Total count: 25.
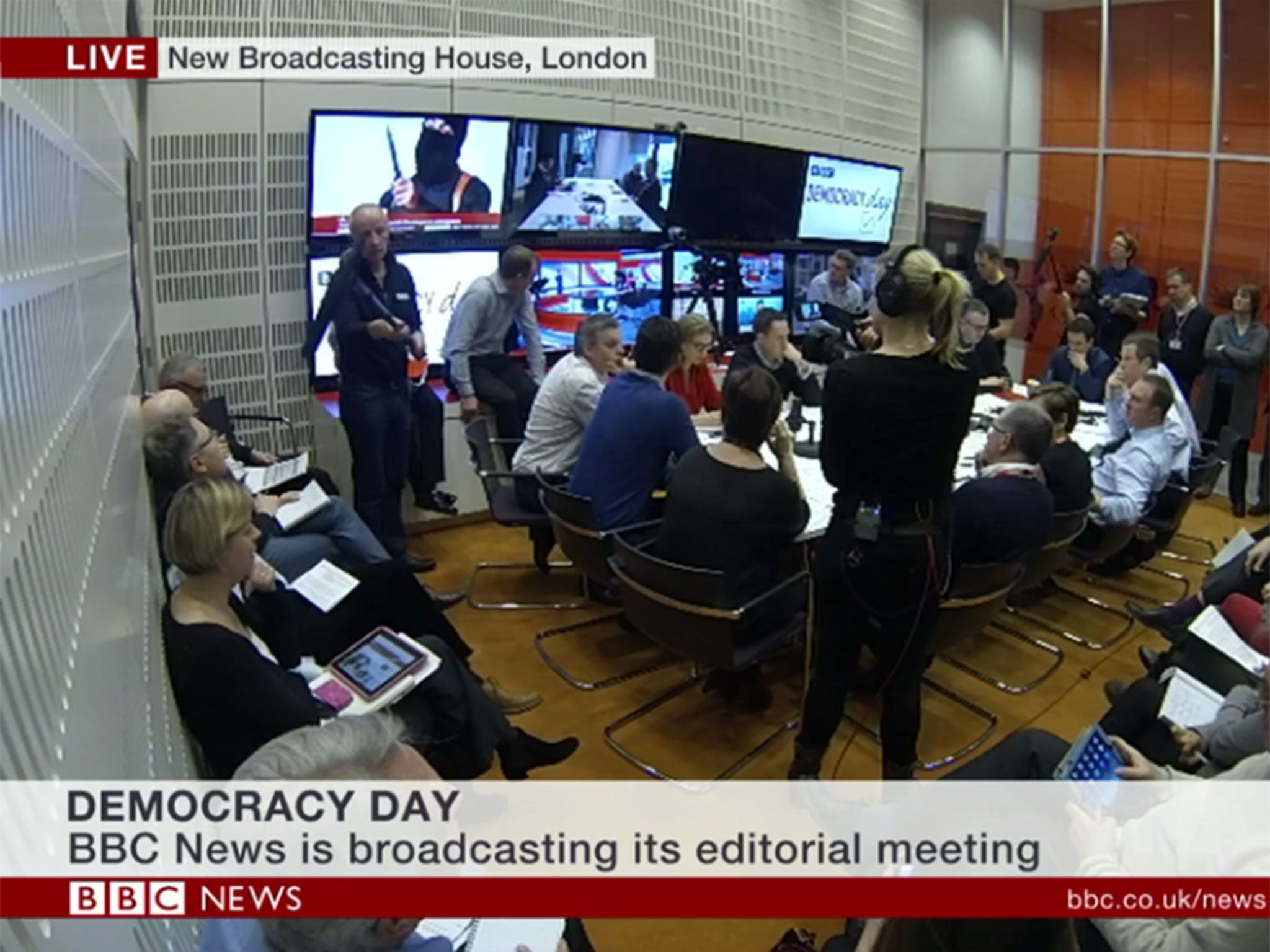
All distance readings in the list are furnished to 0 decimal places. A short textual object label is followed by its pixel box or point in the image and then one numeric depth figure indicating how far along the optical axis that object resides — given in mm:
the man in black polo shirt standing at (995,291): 7848
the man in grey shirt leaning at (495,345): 5625
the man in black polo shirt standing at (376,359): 4977
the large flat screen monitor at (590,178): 6051
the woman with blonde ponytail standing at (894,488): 2732
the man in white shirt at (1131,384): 4902
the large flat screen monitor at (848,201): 7879
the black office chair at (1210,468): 4926
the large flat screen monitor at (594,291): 6414
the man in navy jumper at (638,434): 4152
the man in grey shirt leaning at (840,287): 7668
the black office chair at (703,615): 3361
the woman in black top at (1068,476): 4211
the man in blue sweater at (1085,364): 6367
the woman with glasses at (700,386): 4982
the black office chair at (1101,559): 4602
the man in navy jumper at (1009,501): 3670
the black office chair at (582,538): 4152
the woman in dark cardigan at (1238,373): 6777
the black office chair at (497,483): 4785
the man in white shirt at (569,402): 4730
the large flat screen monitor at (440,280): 5738
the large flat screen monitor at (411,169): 5207
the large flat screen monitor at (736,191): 6898
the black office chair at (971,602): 3482
